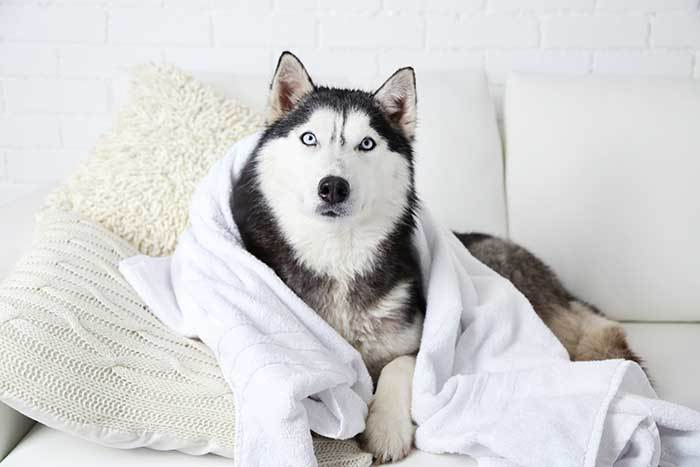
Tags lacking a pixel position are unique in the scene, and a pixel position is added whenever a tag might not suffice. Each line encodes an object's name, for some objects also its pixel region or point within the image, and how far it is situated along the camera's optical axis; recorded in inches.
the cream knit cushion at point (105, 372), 45.0
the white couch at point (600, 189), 76.1
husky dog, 51.8
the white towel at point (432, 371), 45.4
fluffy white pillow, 67.9
